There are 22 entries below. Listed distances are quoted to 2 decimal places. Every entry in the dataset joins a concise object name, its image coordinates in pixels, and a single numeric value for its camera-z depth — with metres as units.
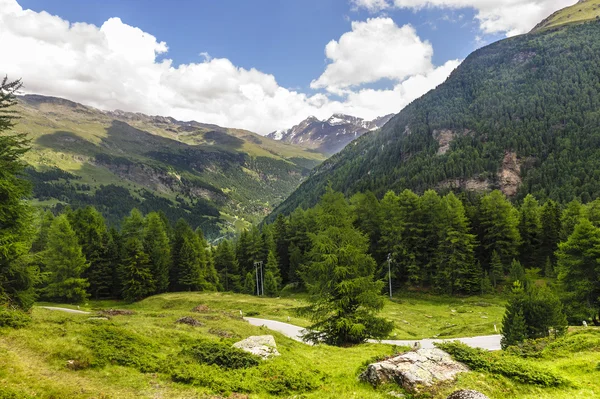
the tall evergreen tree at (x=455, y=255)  64.00
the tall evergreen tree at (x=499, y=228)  67.44
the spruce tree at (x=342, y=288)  27.50
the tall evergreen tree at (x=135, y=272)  68.19
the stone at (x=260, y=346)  19.16
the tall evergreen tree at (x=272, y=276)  78.76
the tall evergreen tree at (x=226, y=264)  95.19
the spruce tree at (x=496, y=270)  64.81
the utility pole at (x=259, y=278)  87.43
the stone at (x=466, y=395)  11.29
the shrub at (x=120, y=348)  16.20
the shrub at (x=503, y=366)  13.58
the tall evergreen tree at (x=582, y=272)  39.31
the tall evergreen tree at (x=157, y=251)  73.56
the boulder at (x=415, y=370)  13.15
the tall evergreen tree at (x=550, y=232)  69.38
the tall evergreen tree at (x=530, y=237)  71.19
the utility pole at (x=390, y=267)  66.82
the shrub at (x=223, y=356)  17.09
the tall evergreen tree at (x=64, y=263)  58.78
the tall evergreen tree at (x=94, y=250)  69.94
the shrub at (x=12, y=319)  18.50
